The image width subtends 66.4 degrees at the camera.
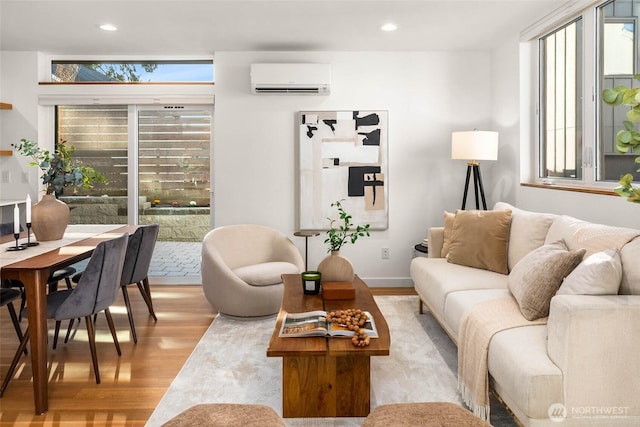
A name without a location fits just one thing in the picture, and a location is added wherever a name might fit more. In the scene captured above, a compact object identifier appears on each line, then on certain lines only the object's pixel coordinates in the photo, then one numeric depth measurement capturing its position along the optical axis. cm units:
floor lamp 451
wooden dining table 253
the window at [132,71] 552
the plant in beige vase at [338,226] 522
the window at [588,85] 341
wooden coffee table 245
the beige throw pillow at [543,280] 247
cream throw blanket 235
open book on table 246
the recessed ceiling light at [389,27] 439
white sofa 193
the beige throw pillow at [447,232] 405
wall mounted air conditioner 507
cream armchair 400
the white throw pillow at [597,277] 212
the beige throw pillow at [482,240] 366
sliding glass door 548
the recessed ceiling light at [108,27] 439
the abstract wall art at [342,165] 523
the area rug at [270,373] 260
